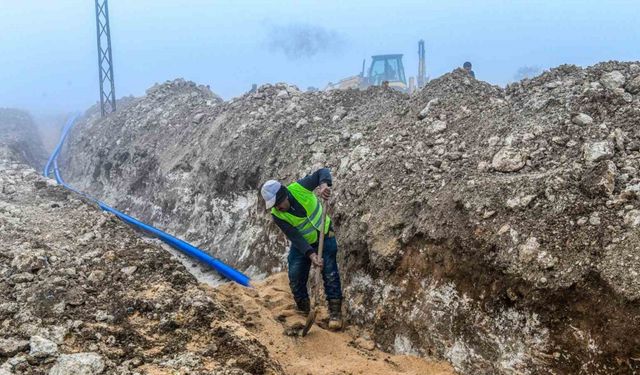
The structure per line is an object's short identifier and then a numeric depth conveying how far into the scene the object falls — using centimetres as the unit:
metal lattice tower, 1505
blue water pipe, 615
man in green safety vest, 457
